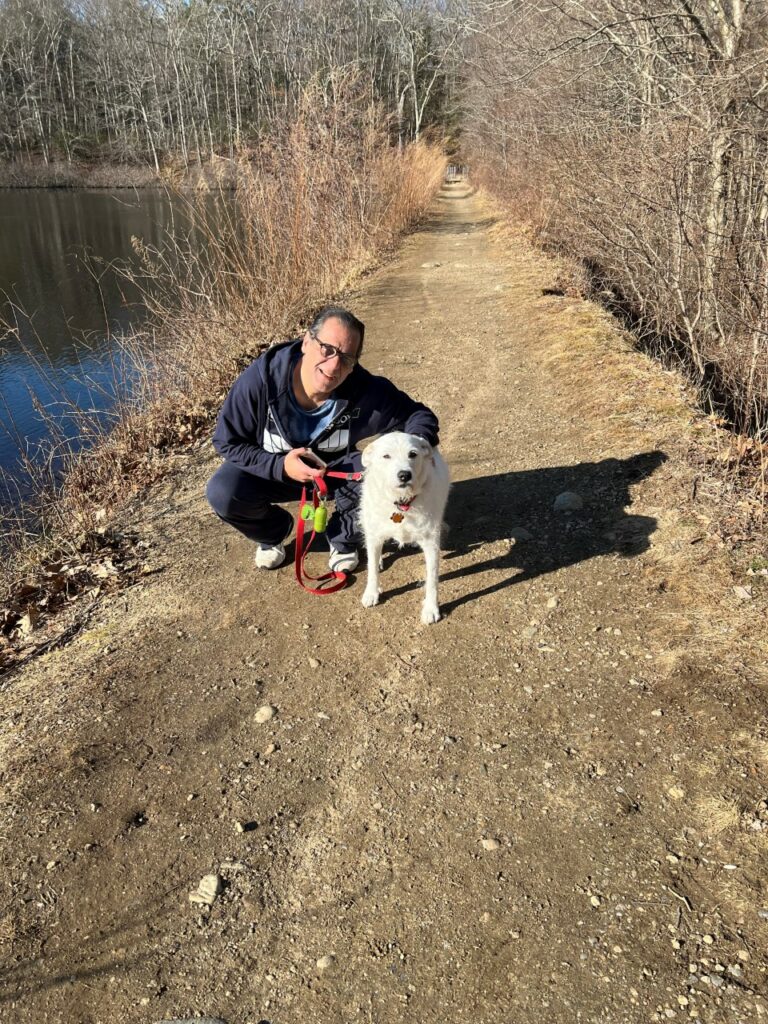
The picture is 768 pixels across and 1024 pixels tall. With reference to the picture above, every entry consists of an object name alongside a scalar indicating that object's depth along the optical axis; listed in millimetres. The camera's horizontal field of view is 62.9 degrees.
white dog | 2859
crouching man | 3225
